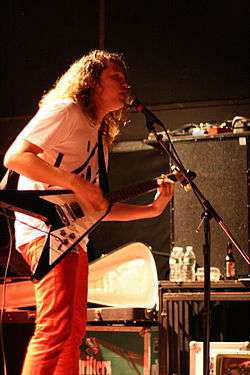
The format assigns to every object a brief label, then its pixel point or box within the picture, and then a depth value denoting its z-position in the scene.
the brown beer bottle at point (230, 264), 4.27
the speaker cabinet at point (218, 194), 4.45
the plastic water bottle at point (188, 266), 4.24
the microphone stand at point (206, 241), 3.00
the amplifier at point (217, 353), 3.71
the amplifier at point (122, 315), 3.97
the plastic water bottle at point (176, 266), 4.26
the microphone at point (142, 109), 3.08
